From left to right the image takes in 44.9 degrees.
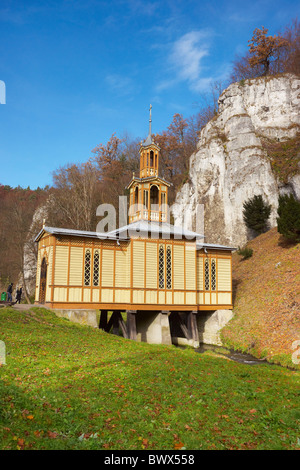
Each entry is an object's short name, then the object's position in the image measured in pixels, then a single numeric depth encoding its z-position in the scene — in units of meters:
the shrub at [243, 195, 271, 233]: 35.50
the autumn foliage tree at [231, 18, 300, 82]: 49.59
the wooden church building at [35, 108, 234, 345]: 19.81
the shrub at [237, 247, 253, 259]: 32.19
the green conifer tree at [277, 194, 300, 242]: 26.98
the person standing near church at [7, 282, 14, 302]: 24.41
